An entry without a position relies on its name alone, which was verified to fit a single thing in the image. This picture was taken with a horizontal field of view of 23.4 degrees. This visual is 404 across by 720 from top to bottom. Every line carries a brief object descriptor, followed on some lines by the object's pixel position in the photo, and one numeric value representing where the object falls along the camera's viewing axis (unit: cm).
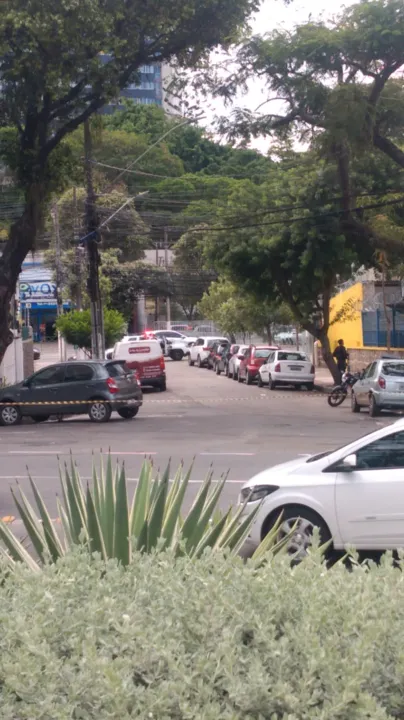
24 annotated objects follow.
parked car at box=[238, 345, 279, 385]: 3925
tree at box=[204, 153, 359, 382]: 3197
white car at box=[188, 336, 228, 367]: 5244
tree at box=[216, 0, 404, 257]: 2306
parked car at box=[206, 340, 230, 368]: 4825
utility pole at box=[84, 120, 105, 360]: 3083
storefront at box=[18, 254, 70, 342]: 5909
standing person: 3519
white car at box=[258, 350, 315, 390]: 3550
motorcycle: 2830
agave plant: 521
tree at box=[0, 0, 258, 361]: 2245
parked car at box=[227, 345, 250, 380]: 4166
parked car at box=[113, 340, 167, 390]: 3572
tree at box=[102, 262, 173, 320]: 7006
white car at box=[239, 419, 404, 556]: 881
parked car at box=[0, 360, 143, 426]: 2458
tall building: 12850
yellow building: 3709
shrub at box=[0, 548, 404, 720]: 297
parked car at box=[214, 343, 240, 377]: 4546
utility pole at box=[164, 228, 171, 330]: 7409
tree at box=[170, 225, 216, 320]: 7306
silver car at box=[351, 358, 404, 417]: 2391
